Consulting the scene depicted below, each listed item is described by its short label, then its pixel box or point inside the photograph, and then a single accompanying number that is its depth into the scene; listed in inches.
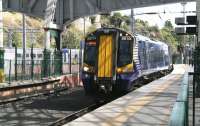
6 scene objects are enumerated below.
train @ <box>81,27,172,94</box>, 834.2
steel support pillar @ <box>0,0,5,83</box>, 1069.0
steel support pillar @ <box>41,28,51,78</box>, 1254.3
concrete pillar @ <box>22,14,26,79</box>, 1162.3
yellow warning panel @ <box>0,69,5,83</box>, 1066.9
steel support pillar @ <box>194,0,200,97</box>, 713.0
